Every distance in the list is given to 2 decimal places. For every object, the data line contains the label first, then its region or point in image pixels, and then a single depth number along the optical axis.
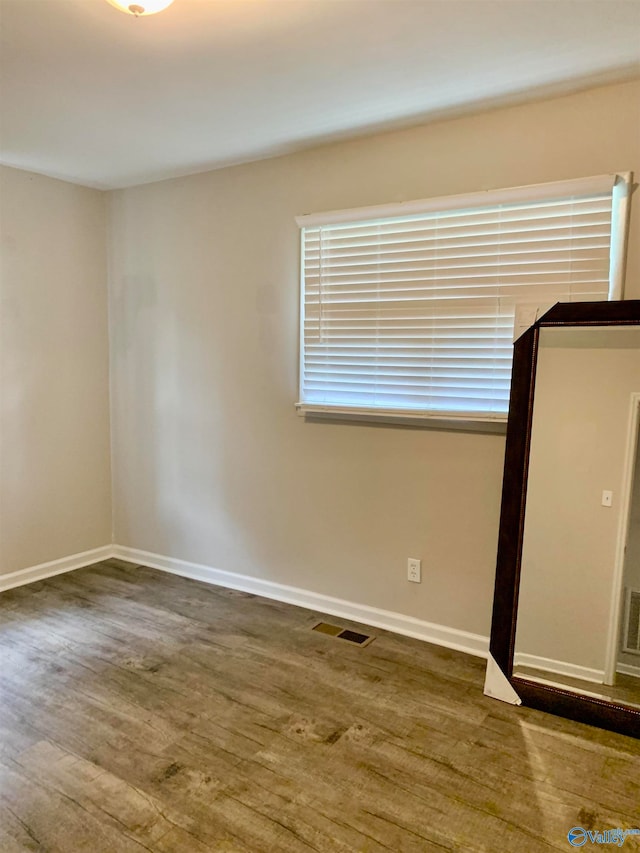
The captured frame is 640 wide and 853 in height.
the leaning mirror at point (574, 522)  2.29
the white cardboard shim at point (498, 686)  2.48
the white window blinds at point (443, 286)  2.53
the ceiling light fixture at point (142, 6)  1.68
